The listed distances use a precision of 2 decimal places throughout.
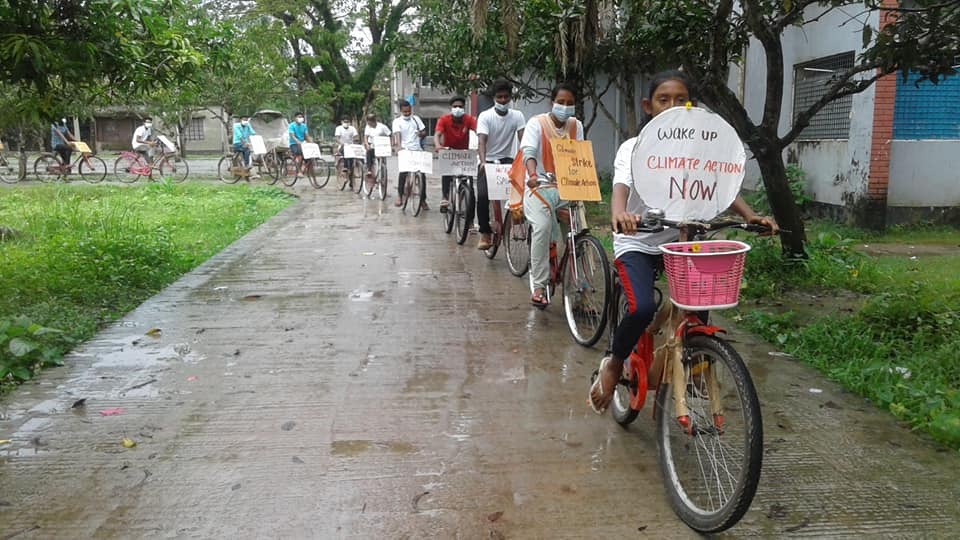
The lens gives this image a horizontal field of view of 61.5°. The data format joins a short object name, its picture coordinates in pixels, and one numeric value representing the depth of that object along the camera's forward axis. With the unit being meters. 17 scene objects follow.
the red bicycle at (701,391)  2.89
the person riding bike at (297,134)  19.69
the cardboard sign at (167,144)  21.96
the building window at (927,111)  10.41
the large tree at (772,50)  6.30
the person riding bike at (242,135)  20.33
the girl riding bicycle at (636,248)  3.54
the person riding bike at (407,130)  13.38
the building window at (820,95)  11.12
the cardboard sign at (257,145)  20.11
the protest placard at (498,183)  7.98
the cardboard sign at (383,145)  15.05
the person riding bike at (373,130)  15.96
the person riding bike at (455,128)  10.61
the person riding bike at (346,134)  19.27
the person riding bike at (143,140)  20.94
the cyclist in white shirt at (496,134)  8.39
